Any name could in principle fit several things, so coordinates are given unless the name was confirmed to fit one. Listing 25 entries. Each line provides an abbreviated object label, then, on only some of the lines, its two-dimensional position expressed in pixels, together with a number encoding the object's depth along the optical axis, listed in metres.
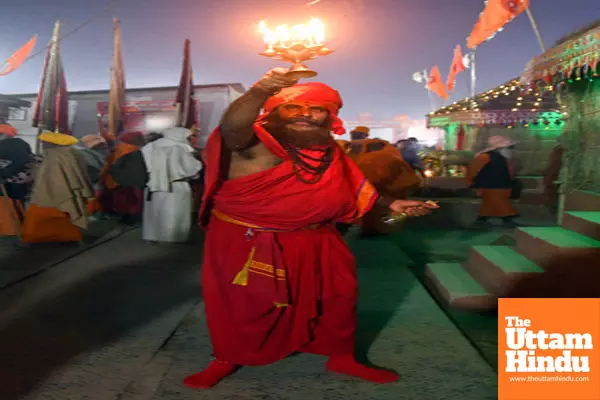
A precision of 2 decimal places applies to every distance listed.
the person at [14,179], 6.31
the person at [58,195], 6.28
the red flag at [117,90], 10.66
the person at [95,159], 8.51
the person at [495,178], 8.20
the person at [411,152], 9.77
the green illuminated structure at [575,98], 4.77
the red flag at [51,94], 9.55
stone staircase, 4.07
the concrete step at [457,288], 4.09
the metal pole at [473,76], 16.33
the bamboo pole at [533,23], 6.96
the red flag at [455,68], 15.48
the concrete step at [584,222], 4.14
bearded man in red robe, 2.46
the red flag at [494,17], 7.40
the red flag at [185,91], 9.48
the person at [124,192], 8.09
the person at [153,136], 7.35
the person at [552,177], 9.65
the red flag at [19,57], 7.92
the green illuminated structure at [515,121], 13.35
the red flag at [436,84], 17.78
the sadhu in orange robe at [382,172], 6.89
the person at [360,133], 8.11
